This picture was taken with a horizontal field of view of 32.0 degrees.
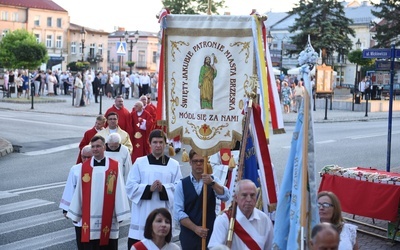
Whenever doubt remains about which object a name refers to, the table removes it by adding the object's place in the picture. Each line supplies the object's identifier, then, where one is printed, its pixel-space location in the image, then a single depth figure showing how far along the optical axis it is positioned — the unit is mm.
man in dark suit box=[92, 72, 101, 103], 43016
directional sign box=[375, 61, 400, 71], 14021
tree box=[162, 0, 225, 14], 61938
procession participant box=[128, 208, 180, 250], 6086
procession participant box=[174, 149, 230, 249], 7348
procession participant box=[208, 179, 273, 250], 6168
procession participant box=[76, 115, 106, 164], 12477
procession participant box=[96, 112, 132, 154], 12930
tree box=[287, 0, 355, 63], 65750
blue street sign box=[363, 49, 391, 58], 13672
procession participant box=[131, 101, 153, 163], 15703
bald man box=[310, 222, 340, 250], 5074
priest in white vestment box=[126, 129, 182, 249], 8102
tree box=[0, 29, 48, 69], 49969
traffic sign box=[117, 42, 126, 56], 35225
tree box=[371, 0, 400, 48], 66875
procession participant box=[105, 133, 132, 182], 10664
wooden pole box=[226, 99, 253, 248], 6988
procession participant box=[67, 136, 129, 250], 8242
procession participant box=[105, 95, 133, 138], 15625
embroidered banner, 7551
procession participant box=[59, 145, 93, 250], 8394
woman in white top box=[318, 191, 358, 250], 6246
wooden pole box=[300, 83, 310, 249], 6156
